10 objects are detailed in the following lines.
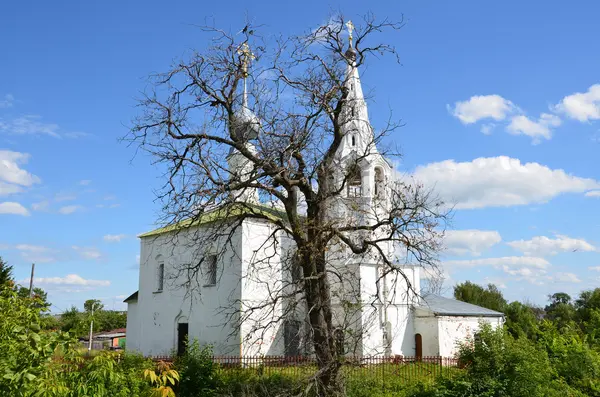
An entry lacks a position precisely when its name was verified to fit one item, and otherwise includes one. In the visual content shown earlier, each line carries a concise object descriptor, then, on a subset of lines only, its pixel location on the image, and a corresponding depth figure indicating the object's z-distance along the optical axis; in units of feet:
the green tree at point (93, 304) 269.64
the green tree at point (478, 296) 158.61
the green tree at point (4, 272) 96.25
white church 87.04
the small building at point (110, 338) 156.07
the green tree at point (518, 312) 130.00
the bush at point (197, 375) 52.65
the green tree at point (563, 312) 153.80
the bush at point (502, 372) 42.57
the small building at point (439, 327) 93.56
